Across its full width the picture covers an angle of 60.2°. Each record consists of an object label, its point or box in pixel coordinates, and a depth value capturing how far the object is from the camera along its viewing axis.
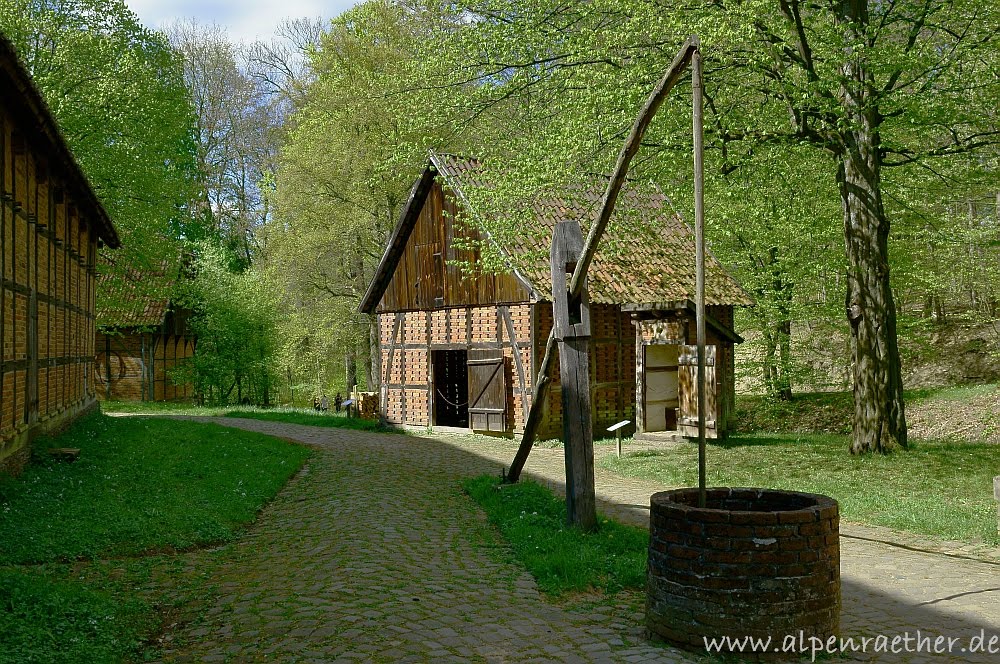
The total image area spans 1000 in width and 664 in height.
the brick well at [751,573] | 5.04
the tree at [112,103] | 19.66
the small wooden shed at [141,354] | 30.94
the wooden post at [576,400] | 8.44
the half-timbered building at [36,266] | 10.20
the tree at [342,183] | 25.80
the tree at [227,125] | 37.38
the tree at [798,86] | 12.96
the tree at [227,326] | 30.28
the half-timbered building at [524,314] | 17.59
